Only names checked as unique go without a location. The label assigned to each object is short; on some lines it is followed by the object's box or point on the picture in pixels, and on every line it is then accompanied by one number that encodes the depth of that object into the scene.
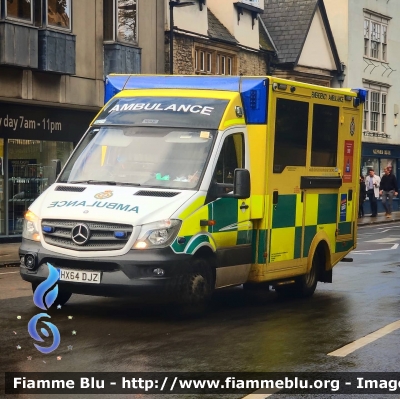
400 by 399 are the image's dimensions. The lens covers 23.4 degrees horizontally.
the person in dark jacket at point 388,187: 36.62
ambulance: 9.71
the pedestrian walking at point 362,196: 36.16
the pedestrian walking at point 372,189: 38.09
